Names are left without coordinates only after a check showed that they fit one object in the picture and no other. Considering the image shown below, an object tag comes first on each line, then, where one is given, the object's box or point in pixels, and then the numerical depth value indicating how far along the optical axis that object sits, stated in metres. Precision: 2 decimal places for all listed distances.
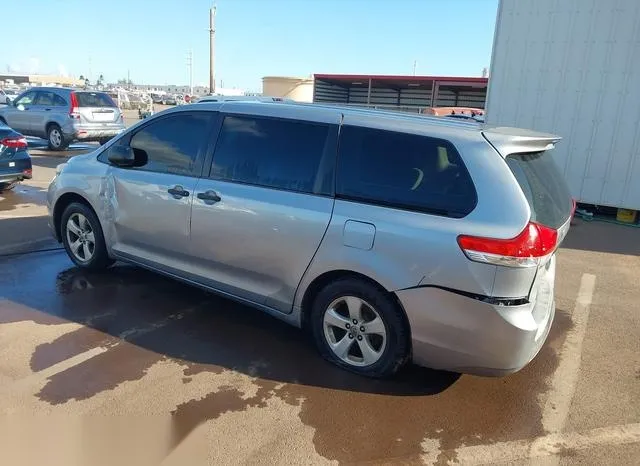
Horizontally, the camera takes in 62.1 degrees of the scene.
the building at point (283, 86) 31.08
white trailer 8.53
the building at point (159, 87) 149.43
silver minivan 3.01
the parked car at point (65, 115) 14.27
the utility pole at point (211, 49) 34.44
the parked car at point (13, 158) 8.38
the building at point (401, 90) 25.58
